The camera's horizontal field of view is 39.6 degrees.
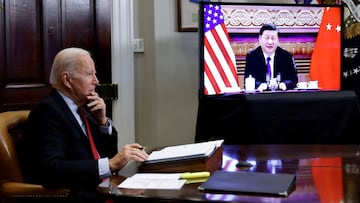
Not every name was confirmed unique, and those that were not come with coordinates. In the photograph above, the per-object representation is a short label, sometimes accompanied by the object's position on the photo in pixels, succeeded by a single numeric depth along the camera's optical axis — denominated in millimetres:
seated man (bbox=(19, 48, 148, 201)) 1734
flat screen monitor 3131
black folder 1355
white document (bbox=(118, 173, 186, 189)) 1475
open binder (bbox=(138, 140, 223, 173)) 1686
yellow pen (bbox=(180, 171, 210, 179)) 1545
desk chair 1745
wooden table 1330
